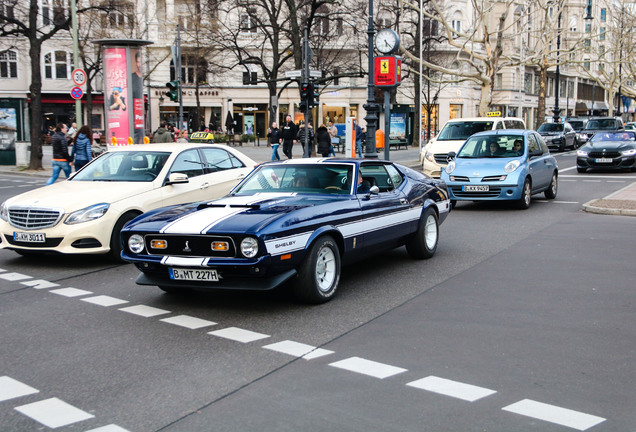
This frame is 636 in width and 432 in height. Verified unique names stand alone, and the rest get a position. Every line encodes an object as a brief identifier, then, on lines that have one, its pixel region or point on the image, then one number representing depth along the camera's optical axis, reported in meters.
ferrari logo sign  21.11
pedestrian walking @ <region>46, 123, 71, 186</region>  19.44
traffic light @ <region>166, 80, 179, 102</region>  27.85
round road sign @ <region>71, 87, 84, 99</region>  25.43
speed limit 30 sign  25.12
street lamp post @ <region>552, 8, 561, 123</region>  59.74
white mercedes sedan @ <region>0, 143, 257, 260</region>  8.98
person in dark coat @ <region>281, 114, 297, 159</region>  27.34
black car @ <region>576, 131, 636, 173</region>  23.89
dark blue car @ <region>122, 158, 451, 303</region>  6.37
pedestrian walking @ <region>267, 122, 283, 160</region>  27.60
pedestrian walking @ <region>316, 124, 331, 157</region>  26.46
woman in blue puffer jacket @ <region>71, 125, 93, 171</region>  19.22
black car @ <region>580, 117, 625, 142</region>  39.97
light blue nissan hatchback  14.42
